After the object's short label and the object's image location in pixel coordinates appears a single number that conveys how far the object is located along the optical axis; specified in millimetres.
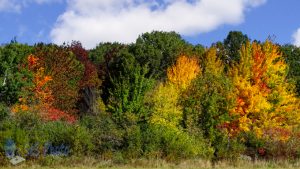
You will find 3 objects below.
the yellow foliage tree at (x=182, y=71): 48312
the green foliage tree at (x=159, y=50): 67125
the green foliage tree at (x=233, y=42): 76000
